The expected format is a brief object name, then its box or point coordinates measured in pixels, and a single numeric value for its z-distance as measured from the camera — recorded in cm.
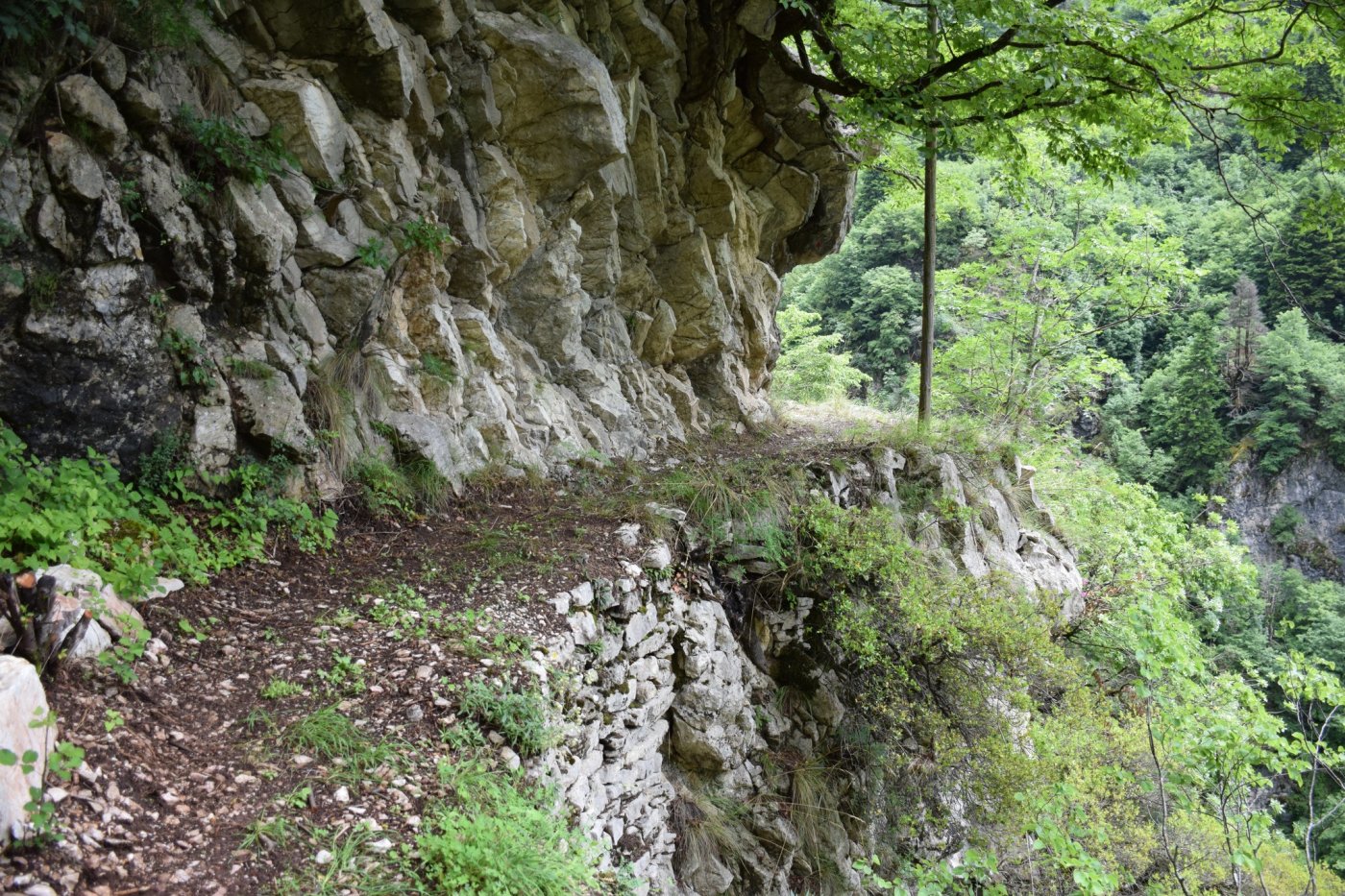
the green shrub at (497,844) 243
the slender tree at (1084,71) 613
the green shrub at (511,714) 335
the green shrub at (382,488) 514
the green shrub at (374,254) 573
